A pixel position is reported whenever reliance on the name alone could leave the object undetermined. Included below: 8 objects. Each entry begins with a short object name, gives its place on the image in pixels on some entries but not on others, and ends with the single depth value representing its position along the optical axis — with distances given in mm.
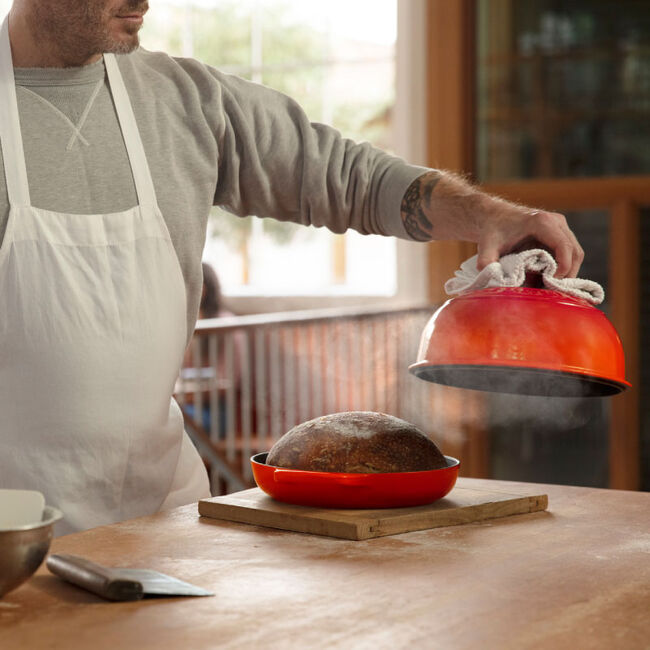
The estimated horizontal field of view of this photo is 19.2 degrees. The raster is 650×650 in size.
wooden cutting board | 2170
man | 2359
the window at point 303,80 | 6875
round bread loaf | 2236
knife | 1915
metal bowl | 1852
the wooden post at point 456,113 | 5983
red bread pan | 2214
